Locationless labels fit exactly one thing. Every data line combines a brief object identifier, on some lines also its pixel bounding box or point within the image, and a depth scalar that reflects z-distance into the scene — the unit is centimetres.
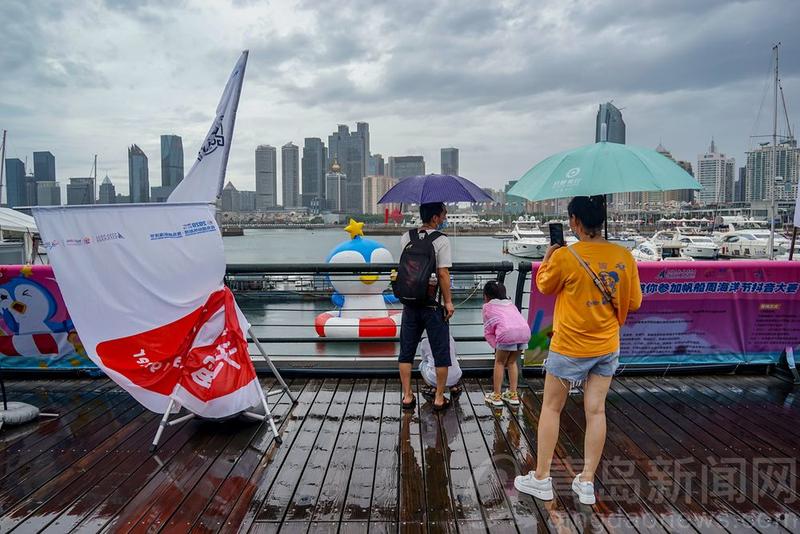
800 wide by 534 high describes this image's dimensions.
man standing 399
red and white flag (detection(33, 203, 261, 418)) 332
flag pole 385
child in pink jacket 419
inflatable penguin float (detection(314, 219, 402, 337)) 1210
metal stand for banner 352
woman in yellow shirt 272
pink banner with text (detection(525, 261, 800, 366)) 482
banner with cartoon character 478
